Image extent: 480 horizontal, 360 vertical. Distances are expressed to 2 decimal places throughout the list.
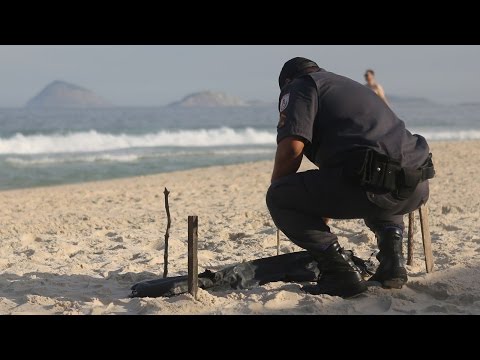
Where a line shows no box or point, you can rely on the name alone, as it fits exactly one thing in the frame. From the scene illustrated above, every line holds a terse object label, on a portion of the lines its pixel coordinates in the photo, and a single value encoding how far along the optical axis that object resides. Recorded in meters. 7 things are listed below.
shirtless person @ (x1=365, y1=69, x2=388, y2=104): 10.74
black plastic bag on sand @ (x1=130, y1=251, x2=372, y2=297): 4.18
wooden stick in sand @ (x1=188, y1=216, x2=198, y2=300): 3.97
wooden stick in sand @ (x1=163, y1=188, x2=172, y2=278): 4.59
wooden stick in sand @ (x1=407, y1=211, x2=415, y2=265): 4.75
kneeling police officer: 3.74
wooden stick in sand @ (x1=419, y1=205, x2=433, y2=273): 4.57
